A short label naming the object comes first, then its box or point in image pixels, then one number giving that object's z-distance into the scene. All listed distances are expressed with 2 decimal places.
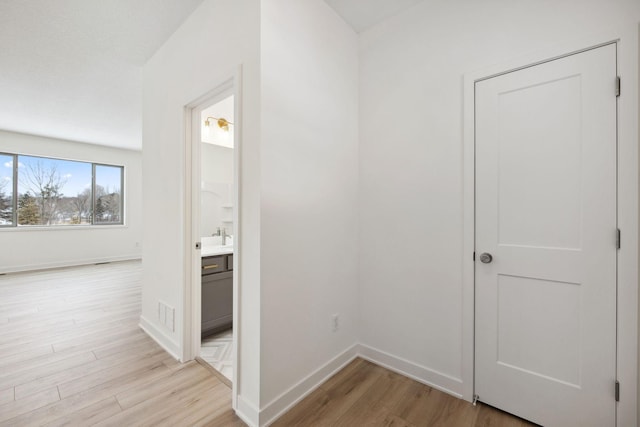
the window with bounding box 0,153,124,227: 5.19
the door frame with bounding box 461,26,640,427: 1.27
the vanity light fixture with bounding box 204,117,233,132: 3.53
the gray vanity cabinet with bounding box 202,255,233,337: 2.59
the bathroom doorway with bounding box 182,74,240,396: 2.02
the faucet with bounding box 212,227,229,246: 3.46
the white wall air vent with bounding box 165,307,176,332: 2.29
